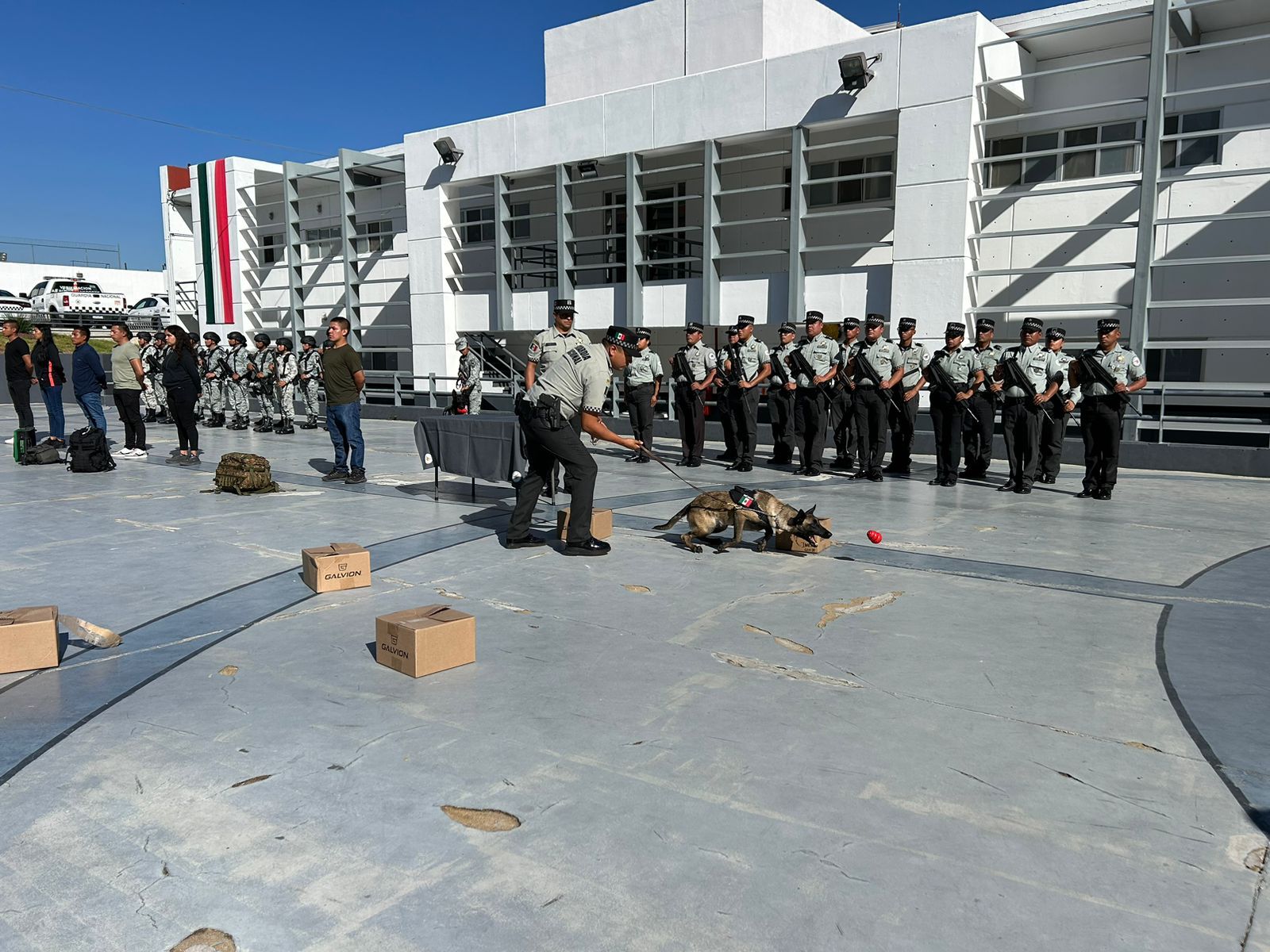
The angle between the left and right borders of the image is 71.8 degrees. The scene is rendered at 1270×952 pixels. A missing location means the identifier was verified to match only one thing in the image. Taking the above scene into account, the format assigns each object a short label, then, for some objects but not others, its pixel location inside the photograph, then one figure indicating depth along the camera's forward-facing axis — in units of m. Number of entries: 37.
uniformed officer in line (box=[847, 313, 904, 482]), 11.12
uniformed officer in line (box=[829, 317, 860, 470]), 11.45
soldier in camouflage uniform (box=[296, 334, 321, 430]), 18.05
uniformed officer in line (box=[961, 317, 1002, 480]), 10.70
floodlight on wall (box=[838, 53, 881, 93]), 14.53
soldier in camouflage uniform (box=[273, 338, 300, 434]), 16.94
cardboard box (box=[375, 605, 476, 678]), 4.26
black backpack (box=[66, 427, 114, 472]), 11.62
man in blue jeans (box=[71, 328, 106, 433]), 11.89
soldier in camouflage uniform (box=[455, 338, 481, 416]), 16.92
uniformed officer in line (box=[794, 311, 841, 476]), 11.48
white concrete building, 13.89
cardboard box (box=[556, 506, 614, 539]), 7.24
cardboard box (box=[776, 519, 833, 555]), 6.93
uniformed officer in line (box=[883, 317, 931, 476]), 11.25
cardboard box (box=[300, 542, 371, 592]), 5.79
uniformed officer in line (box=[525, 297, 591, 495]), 6.89
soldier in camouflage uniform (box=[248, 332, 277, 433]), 17.61
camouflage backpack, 9.82
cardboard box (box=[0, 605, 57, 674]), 4.27
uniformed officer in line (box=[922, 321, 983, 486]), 10.67
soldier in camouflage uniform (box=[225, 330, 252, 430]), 18.19
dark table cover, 8.37
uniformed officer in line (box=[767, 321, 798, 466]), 12.12
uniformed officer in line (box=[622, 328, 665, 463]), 13.24
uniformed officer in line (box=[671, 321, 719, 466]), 12.57
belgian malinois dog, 6.82
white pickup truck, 38.56
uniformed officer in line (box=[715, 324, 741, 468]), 12.38
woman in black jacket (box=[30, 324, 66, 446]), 12.80
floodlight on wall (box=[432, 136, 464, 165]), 20.58
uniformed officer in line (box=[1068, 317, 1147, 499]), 9.52
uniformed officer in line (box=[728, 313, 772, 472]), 12.05
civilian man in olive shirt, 10.20
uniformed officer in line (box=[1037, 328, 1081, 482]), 10.21
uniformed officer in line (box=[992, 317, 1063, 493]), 10.02
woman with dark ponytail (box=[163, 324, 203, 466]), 12.01
